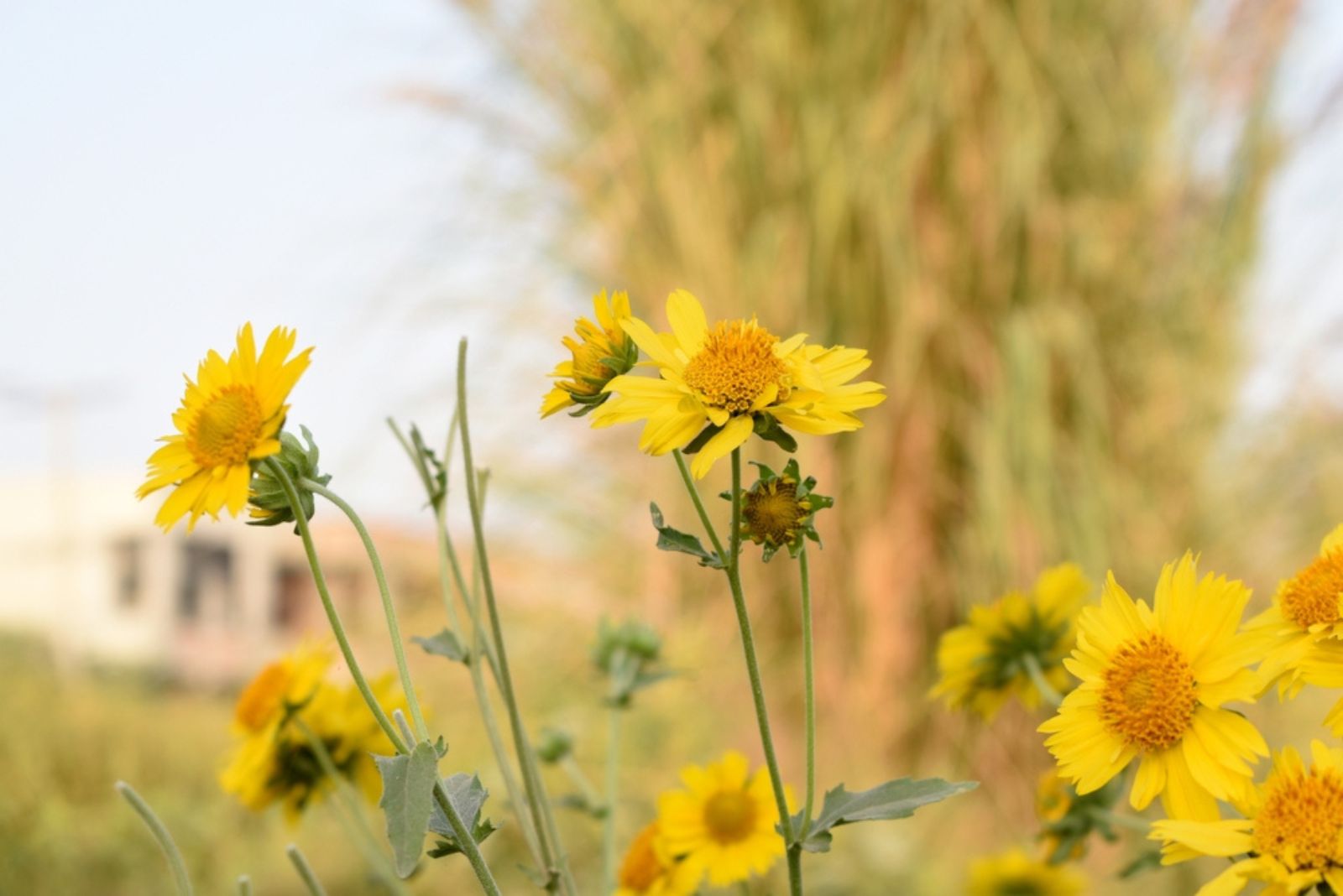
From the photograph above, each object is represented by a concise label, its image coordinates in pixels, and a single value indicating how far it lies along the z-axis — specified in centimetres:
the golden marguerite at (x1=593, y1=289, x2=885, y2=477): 60
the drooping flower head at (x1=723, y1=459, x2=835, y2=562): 61
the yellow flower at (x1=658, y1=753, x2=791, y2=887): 71
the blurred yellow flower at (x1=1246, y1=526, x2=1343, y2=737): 59
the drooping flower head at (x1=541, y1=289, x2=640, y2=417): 63
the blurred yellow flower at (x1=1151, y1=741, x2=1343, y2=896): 57
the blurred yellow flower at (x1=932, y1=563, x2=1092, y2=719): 72
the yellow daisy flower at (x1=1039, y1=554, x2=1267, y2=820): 60
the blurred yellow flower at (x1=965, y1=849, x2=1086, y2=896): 105
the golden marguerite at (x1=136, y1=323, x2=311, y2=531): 59
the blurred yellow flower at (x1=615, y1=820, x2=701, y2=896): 71
